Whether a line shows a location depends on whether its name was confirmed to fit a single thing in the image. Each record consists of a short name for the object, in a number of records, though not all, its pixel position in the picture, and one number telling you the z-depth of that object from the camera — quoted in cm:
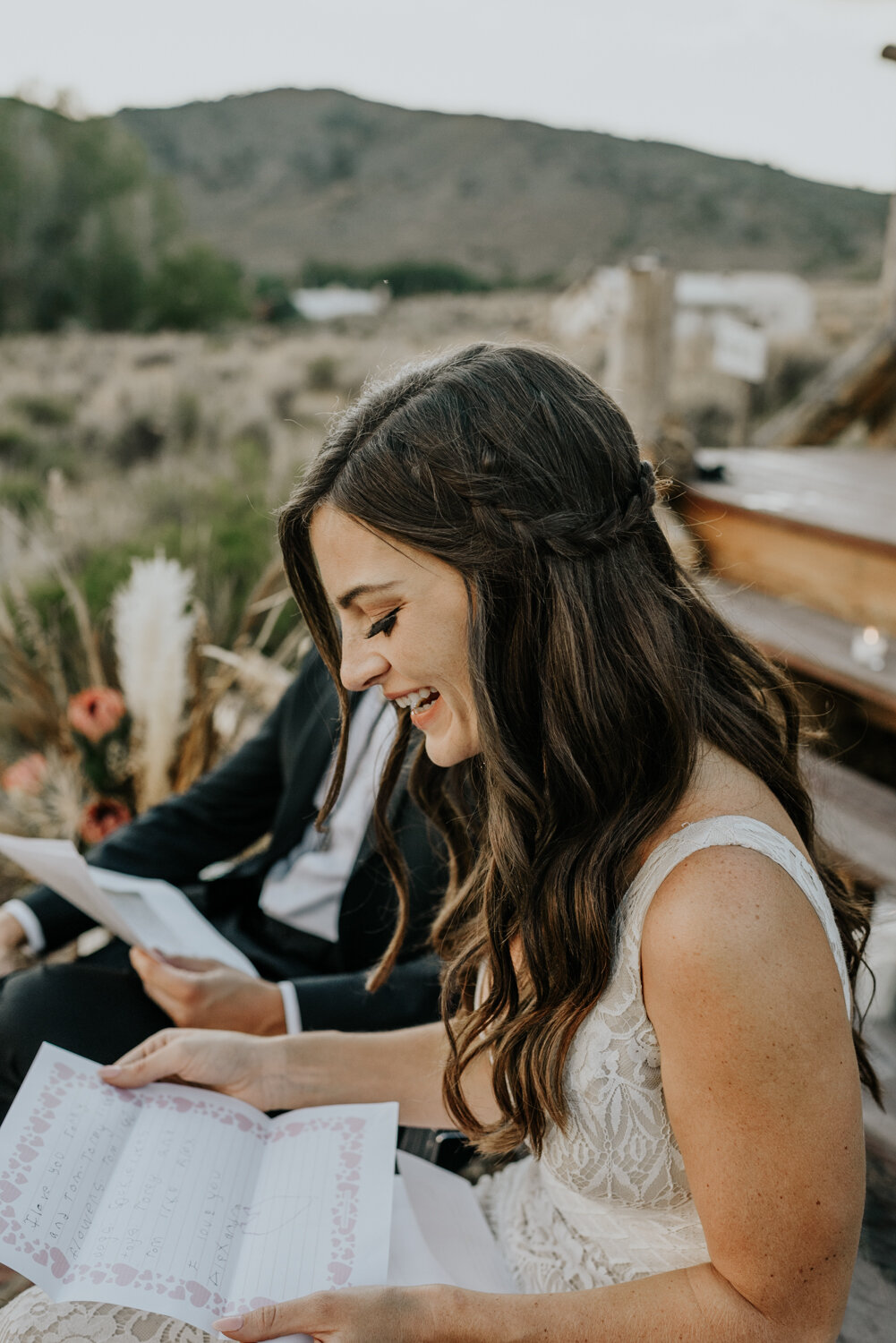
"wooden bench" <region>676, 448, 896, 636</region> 344
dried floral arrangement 236
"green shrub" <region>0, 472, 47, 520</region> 662
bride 85
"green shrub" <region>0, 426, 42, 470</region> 861
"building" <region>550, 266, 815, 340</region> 1426
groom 152
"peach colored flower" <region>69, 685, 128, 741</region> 249
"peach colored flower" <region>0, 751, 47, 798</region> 250
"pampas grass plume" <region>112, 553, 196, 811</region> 233
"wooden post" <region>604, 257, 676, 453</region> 426
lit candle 305
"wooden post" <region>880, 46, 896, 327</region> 488
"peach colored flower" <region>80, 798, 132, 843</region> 250
